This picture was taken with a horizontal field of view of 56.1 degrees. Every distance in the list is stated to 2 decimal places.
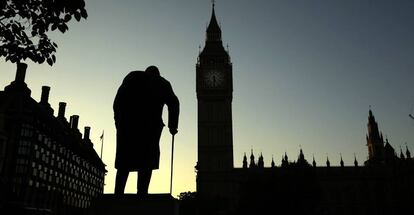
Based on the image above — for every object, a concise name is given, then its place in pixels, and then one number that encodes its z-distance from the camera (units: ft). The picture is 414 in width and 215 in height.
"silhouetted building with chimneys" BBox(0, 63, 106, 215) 190.39
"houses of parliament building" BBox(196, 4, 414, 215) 180.65
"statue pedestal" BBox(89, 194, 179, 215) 22.97
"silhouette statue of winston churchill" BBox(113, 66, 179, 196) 25.77
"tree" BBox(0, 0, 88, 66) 26.23
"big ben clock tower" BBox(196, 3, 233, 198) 288.30
